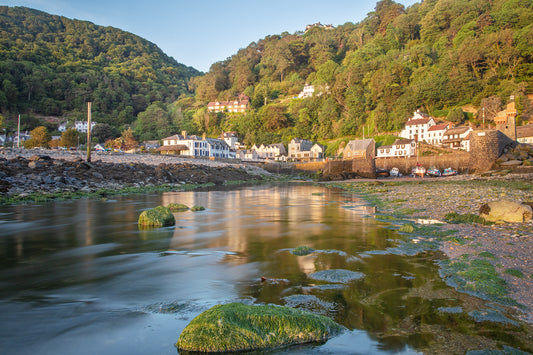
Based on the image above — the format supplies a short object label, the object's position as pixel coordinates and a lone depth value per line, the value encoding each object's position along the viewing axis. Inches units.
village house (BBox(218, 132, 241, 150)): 4458.7
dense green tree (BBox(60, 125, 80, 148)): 3304.6
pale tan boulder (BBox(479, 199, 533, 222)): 397.4
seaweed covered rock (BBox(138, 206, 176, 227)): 466.3
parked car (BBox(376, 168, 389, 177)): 2101.4
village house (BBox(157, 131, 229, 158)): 3299.7
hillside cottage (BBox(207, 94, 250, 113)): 5615.2
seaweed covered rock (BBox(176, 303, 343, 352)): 137.9
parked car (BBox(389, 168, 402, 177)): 2124.4
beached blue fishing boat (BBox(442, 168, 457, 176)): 1825.8
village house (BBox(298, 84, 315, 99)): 5137.8
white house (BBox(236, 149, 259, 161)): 4015.8
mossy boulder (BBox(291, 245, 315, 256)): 309.0
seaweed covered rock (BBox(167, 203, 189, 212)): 640.4
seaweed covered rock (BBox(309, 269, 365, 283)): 230.5
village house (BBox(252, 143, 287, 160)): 3949.3
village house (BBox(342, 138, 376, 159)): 2755.9
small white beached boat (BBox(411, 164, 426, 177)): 1898.6
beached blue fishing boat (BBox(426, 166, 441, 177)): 1820.0
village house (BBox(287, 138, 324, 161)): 3630.9
